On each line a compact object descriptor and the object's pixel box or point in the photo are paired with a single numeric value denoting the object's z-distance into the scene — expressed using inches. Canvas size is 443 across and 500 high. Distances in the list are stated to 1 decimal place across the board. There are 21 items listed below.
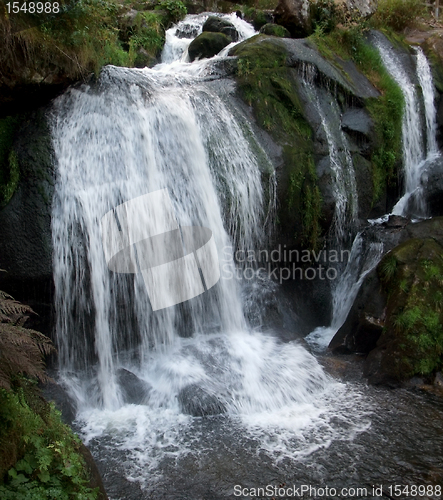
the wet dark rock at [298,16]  429.1
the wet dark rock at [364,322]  266.7
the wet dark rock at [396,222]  332.6
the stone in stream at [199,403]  217.6
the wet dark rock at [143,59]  443.7
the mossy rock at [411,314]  240.2
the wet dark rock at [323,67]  350.6
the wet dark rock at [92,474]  141.3
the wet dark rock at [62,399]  212.5
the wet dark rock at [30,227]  232.2
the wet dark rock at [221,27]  454.3
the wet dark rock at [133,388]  227.5
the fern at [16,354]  125.6
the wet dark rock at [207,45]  412.2
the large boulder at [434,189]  365.7
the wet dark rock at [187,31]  493.4
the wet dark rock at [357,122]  353.4
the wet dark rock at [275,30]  422.0
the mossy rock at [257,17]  495.8
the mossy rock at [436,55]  442.7
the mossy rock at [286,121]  313.1
